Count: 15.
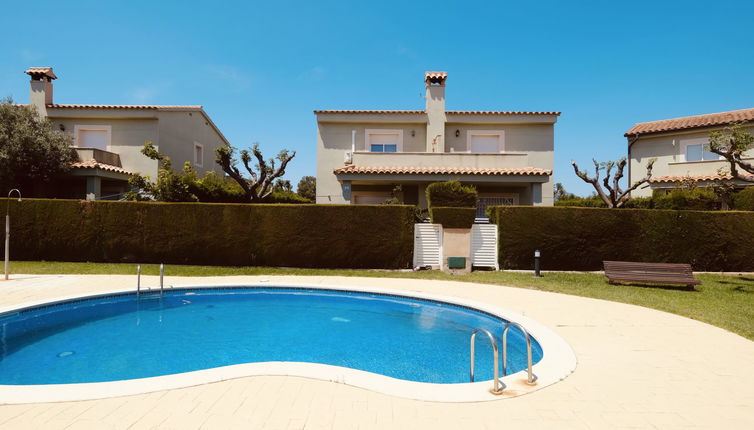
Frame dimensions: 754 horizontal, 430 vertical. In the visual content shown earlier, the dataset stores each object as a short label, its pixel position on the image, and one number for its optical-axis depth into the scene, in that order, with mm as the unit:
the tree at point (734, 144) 13484
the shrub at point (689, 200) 17422
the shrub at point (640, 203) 19845
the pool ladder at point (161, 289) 11117
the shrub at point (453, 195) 16875
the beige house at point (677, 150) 22695
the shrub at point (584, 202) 25750
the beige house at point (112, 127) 23078
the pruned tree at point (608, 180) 22194
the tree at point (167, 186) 18000
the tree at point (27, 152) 19469
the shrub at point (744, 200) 17422
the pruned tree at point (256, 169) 20625
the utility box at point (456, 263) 16312
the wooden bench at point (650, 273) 12469
